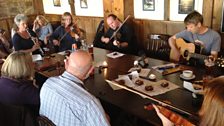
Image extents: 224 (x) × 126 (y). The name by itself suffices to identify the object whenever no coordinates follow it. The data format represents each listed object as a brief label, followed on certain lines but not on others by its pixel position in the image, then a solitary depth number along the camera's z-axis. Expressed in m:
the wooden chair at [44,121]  1.14
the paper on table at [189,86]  1.56
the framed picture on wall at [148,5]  3.16
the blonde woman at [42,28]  4.07
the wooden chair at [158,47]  2.91
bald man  1.16
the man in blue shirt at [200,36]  2.23
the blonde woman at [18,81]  1.49
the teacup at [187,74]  1.76
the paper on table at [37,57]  2.52
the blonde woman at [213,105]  0.80
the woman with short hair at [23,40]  2.83
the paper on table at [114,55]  2.46
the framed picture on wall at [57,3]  4.70
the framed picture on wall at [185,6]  2.76
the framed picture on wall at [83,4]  4.20
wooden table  1.36
